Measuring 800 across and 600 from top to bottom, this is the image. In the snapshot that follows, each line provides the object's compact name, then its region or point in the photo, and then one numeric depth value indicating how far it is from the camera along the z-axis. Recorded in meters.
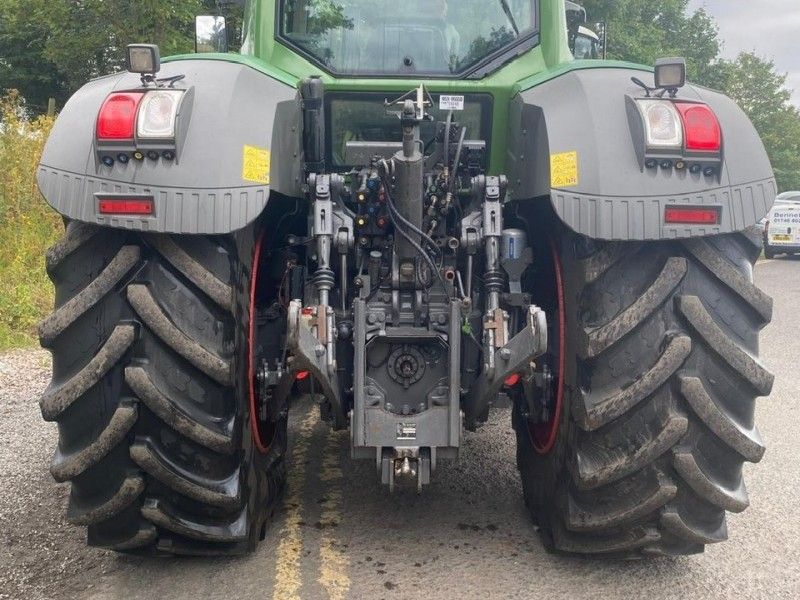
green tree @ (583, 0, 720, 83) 27.45
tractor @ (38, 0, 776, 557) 2.89
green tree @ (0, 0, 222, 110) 13.19
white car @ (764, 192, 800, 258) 21.27
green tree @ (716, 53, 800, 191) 47.31
